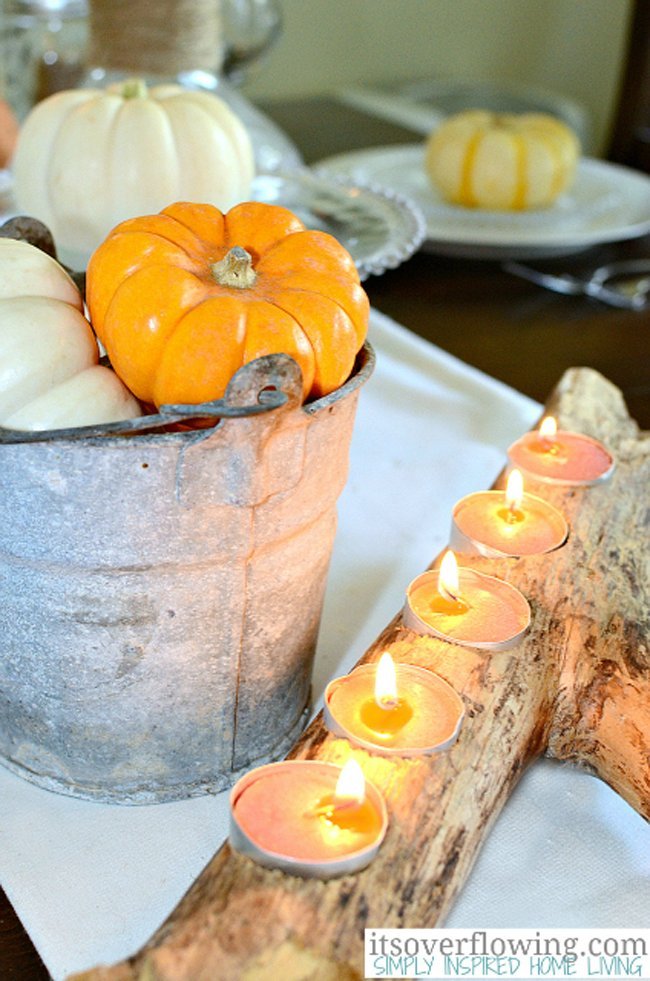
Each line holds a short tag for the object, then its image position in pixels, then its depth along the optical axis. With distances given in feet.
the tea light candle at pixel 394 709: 1.49
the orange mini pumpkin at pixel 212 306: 1.53
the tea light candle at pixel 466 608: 1.70
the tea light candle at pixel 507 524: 1.92
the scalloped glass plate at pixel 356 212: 2.64
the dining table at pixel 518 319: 3.24
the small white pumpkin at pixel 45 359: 1.51
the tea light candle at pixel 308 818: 1.30
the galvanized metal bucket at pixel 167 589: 1.42
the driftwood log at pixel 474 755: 1.24
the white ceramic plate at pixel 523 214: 3.73
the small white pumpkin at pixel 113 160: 2.57
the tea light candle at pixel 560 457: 2.17
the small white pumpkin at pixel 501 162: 3.80
